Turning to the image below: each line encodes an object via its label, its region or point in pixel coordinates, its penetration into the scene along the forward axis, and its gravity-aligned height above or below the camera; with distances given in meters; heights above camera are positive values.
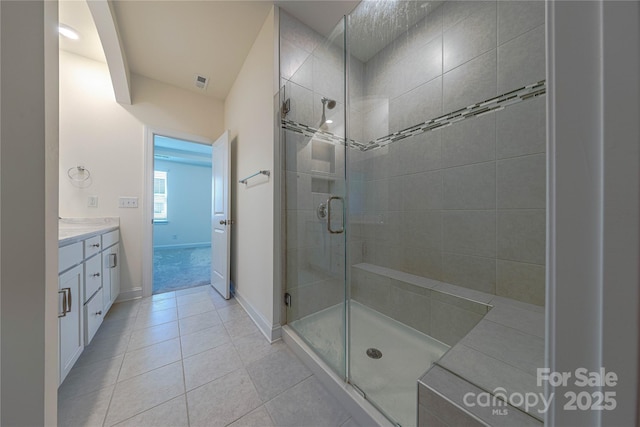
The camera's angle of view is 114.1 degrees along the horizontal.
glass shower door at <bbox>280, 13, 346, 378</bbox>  1.51 +0.36
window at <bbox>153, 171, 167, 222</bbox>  5.72 +0.45
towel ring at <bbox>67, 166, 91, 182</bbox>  1.99 +0.38
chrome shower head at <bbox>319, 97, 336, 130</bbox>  1.59 +0.82
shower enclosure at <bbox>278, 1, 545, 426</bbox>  1.19 +0.24
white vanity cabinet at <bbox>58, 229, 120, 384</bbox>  1.00 -0.48
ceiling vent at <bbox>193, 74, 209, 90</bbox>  2.32 +1.52
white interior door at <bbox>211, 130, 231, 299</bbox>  2.27 -0.04
